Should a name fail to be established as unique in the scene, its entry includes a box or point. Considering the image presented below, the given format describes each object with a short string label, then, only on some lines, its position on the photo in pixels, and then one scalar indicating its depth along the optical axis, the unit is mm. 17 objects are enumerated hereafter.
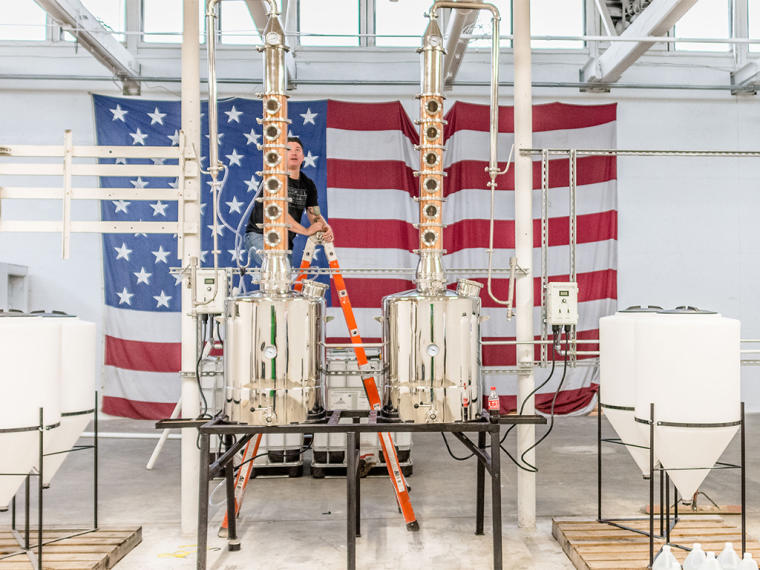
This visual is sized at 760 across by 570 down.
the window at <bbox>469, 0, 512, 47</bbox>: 6418
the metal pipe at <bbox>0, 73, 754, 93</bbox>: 7141
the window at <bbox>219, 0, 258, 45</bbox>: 7477
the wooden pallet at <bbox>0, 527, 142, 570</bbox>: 2992
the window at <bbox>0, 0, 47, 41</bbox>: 7293
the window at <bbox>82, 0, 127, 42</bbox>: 7438
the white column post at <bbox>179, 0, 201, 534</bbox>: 3586
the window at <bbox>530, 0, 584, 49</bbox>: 7793
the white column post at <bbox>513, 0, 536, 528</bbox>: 3717
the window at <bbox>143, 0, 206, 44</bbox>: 7488
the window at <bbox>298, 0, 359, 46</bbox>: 7605
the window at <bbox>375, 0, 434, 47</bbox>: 7617
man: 5105
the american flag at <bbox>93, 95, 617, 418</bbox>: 6652
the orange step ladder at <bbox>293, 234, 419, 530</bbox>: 3590
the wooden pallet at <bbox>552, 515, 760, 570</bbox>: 3020
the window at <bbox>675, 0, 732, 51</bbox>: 7855
